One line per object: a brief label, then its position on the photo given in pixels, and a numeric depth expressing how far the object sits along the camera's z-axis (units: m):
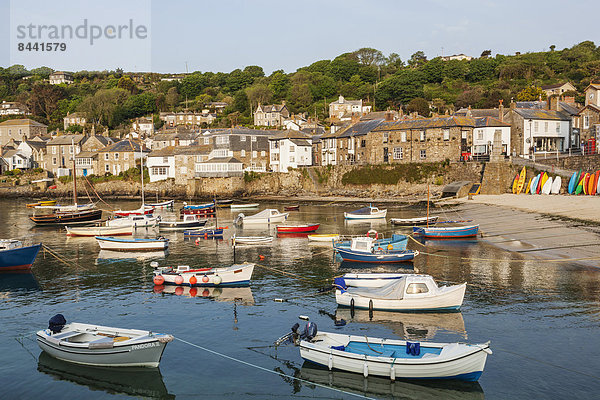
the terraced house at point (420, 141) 79.25
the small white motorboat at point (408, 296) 24.86
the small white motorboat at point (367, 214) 57.94
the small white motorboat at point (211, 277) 31.02
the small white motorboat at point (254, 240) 46.81
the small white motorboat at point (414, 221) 51.91
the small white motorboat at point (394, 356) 17.34
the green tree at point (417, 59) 190.44
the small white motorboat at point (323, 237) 45.59
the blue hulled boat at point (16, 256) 36.41
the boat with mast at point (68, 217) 63.86
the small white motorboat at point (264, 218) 58.78
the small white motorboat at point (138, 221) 54.31
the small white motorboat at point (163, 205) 78.88
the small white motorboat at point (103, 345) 19.11
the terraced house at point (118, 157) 106.62
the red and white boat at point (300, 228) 52.03
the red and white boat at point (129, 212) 66.71
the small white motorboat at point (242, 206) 75.44
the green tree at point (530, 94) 111.31
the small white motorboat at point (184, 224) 57.59
